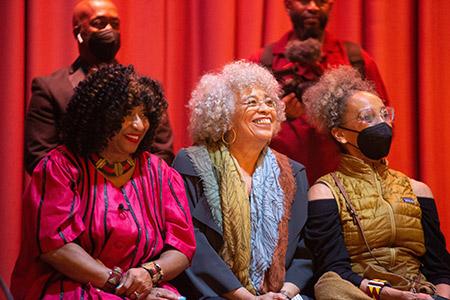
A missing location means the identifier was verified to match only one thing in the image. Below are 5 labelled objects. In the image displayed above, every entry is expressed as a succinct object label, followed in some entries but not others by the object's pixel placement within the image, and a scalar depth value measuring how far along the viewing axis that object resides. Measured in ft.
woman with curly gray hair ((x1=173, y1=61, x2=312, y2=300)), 18.03
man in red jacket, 22.54
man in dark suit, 19.27
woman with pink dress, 14.40
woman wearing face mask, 18.32
